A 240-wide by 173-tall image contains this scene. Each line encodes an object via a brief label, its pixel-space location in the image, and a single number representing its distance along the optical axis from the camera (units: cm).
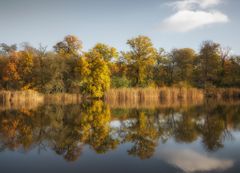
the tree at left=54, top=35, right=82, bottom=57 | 4636
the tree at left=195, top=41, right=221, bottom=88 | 4294
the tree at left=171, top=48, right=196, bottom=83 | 4409
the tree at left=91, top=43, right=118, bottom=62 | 3947
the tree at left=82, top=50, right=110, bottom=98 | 3528
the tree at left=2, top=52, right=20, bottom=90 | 3634
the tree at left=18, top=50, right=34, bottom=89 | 3672
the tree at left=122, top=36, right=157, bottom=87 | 3969
